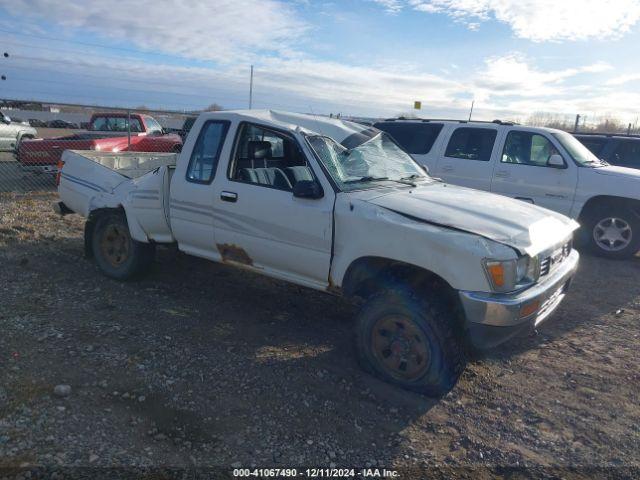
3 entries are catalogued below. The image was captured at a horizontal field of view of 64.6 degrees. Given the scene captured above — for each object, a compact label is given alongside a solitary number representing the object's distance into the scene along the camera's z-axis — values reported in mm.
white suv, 7578
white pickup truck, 3430
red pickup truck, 11508
